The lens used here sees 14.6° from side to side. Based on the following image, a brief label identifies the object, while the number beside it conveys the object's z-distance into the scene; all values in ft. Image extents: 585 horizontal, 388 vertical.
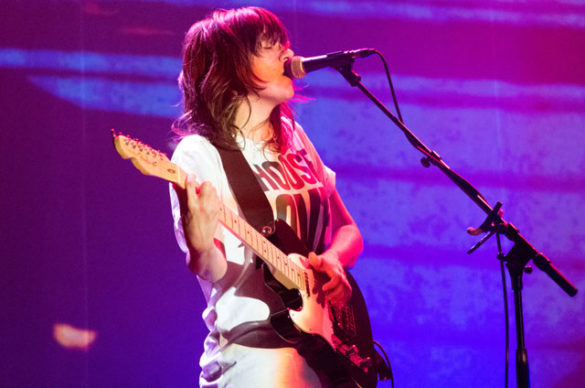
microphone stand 17.17
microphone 17.37
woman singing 17.00
